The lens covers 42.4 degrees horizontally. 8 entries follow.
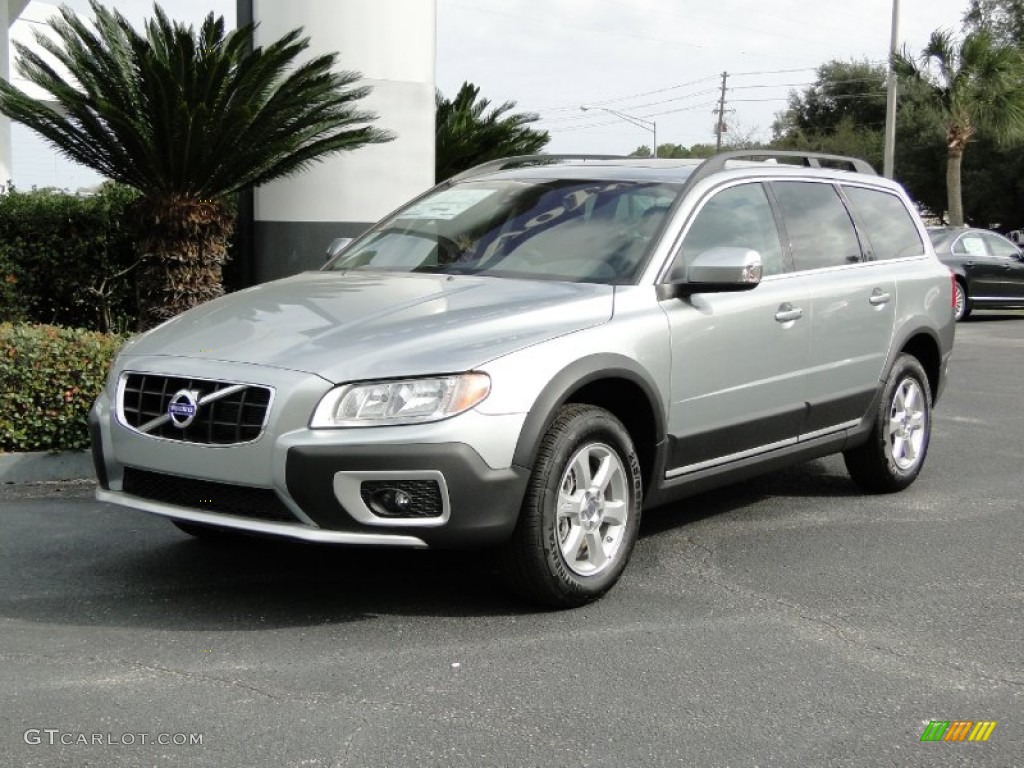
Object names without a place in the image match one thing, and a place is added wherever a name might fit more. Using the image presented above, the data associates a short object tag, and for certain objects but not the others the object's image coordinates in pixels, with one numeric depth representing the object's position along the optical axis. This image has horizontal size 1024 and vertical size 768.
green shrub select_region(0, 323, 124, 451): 7.02
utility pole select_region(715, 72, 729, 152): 75.16
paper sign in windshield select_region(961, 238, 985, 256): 20.52
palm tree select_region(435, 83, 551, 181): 13.94
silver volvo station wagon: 4.46
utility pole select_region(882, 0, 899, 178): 32.44
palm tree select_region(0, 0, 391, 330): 8.93
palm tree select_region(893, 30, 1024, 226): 29.84
